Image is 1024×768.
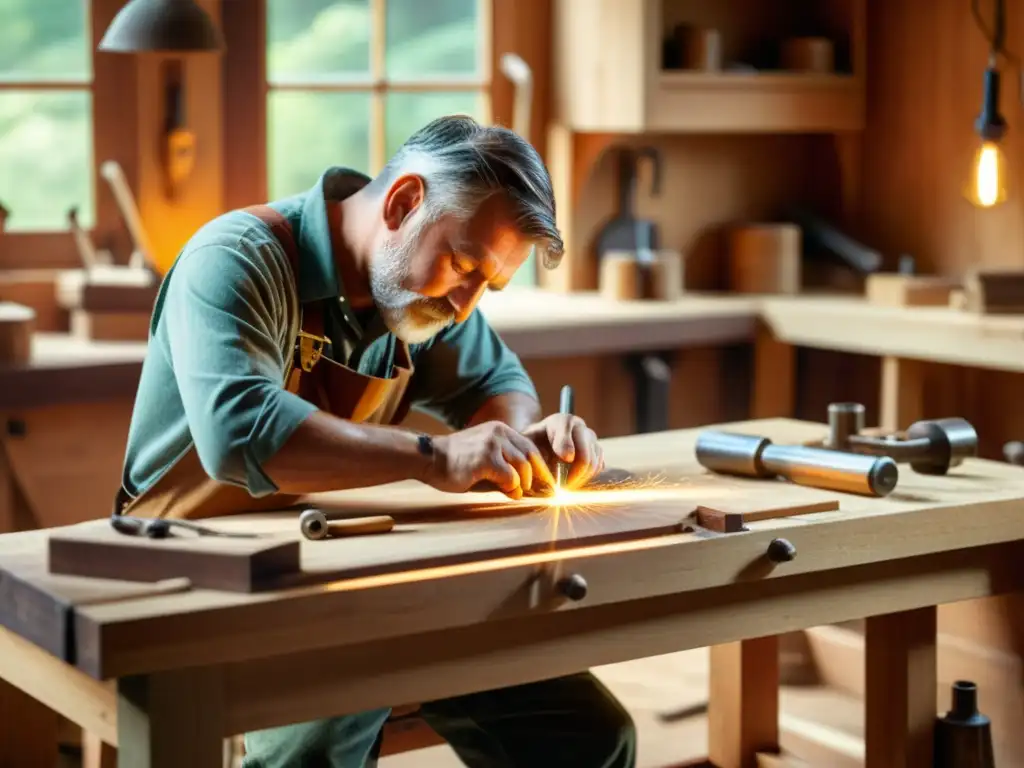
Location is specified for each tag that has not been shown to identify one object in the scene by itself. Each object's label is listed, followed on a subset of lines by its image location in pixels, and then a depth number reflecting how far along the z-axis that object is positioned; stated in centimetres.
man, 238
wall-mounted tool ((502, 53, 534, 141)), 477
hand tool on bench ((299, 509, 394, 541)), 230
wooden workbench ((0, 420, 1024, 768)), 199
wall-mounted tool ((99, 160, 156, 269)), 410
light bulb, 410
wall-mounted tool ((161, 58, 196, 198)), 435
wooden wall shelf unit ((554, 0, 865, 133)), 463
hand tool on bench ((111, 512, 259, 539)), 218
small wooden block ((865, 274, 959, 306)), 445
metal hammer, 287
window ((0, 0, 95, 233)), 417
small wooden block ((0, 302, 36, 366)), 359
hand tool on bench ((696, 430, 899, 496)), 265
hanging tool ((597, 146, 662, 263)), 495
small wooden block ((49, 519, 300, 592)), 206
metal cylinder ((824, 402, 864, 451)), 293
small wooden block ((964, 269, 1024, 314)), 416
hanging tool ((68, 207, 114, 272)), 407
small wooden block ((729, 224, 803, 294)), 492
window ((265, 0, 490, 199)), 457
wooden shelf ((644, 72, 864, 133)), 466
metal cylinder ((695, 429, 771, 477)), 279
